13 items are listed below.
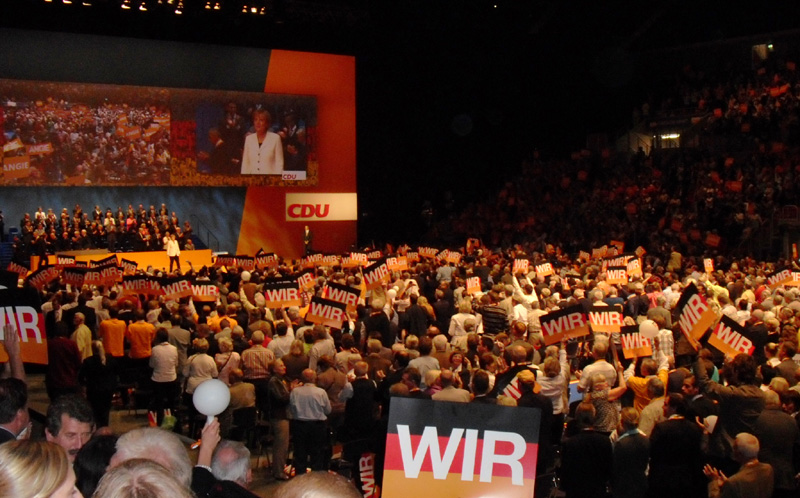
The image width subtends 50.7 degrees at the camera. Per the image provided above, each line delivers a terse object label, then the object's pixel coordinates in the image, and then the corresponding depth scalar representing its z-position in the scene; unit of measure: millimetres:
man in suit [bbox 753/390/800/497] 6391
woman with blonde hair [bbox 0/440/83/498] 2320
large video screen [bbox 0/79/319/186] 24312
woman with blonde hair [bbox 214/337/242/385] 8906
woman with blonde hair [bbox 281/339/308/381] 8867
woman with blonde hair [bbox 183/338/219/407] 9023
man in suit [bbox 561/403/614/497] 6242
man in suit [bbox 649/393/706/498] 6160
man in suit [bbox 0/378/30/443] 4422
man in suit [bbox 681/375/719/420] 7035
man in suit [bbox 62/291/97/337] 11641
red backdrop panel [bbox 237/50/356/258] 29594
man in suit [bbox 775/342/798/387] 8086
